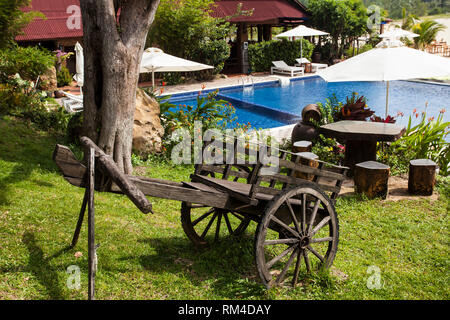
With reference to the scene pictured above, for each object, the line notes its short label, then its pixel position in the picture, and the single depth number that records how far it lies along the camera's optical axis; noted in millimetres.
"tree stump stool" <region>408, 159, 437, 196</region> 7918
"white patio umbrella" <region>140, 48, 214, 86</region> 12698
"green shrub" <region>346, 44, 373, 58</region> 26716
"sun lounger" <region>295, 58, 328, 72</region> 24228
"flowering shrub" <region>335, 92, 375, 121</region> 10117
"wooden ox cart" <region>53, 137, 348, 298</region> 4004
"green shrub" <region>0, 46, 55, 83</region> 13117
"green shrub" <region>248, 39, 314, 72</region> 24359
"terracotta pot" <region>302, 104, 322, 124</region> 10133
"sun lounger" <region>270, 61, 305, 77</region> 23312
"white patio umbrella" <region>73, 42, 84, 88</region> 16297
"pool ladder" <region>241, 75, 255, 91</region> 20891
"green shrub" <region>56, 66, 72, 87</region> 19469
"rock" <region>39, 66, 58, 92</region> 17266
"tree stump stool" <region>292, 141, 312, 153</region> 9328
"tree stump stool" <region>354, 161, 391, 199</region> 7805
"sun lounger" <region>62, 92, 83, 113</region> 13466
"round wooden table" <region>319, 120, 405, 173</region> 8281
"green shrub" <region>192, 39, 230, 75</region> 21781
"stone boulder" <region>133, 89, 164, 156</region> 9523
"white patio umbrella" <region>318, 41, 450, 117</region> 8773
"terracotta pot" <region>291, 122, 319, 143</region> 10039
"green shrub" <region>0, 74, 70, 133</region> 10477
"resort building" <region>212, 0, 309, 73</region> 24078
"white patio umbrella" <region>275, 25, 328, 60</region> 23116
